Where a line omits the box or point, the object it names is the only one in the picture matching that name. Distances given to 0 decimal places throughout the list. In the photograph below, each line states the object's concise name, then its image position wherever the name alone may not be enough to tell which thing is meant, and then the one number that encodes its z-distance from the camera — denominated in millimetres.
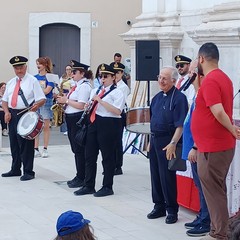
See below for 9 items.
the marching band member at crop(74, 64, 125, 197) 8250
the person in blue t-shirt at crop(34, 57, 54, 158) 11828
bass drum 8766
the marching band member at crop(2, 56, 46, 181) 9578
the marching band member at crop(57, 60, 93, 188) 8844
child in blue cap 3600
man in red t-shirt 5965
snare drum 9320
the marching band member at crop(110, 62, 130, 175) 10065
